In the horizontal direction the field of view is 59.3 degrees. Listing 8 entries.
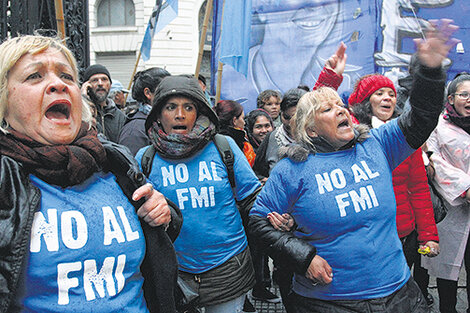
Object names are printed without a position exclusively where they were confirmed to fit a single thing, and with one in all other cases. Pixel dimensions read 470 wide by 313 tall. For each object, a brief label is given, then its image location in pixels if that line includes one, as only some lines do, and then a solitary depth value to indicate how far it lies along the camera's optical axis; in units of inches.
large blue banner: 277.9
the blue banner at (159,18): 268.5
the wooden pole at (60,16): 145.7
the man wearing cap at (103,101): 158.7
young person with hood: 98.2
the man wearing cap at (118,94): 229.5
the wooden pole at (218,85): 229.7
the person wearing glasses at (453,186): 136.8
